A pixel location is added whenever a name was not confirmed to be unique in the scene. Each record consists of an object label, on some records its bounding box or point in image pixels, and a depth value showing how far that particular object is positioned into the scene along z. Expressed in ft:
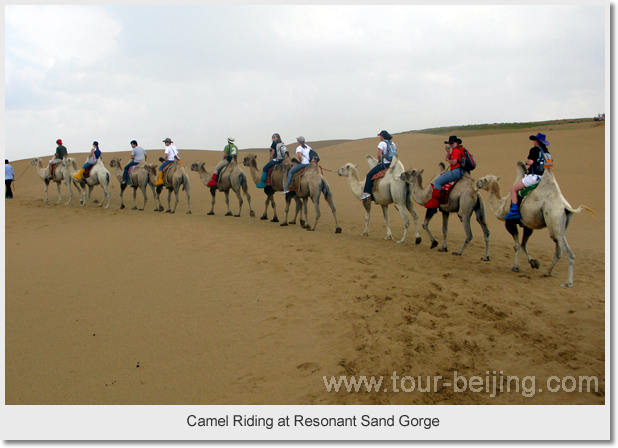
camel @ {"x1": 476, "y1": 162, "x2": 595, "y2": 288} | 25.91
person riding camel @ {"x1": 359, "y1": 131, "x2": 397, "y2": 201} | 40.40
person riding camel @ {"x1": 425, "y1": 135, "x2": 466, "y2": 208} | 33.86
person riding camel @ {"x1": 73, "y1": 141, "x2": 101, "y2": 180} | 61.45
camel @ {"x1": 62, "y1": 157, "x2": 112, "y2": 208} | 60.85
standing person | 74.28
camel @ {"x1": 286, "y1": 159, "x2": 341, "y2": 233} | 44.01
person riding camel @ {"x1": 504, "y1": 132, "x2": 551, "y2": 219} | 28.06
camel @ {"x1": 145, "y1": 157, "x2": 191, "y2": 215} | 56.03
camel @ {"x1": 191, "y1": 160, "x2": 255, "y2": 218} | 52.31
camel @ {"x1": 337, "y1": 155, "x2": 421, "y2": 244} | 39.83
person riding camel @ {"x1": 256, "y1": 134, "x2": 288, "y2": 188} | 48.21
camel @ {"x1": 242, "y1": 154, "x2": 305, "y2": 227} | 47.78
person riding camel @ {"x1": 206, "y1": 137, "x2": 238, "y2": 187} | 52.29
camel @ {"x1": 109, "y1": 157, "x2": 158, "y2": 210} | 59.82
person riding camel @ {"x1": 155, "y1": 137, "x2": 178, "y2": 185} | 57.06
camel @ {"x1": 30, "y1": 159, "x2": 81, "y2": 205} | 67.83
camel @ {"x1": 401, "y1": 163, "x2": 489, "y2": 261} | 33.55
